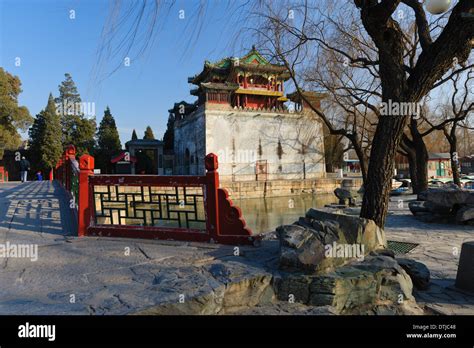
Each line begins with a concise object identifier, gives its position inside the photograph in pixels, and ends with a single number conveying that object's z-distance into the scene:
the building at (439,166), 28.28
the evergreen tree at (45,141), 26.52
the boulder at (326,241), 2.94
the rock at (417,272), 3.49
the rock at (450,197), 6.64
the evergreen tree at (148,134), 38.61
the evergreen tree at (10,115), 20.58
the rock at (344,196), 11.70
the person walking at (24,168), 16.52
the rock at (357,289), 2.75
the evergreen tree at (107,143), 31.08
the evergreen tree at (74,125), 29.77
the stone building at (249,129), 27.25
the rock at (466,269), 3.33
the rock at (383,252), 3.63
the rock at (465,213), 6.44
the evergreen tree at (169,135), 38.03
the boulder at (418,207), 7.52
